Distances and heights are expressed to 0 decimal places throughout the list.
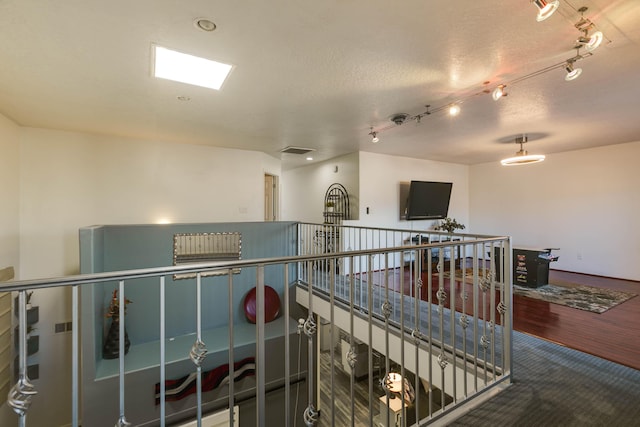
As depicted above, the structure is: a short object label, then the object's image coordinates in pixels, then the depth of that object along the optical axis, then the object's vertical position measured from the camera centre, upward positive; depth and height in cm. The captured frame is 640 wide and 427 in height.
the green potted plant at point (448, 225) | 636 -29
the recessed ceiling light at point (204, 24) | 178 +123
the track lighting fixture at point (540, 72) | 150 +121
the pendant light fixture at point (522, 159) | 405 +80
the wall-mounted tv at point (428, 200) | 606 +31
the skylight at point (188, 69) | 224 +126
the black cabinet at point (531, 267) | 463 -91
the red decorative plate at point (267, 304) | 476 -159
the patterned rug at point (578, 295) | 382 -125
